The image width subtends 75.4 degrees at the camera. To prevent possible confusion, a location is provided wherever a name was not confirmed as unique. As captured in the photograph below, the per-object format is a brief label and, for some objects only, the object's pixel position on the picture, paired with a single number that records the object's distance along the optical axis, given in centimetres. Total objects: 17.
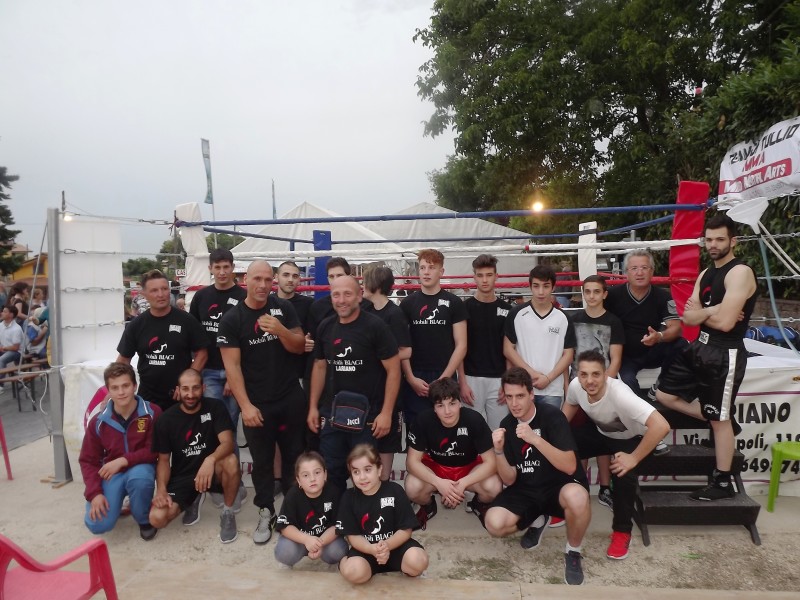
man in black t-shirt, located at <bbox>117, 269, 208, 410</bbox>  381
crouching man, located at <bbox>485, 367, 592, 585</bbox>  299
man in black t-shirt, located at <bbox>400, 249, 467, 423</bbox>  365
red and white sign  594
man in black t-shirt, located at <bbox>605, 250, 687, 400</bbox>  375
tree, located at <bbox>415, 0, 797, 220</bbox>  1062
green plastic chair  352
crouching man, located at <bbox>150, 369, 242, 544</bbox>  349
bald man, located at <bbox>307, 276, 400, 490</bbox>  335
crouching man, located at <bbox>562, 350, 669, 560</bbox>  305
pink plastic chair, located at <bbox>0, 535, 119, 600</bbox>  193
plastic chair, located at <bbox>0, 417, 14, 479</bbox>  446
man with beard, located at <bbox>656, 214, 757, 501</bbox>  322
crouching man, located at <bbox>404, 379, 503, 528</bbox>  327
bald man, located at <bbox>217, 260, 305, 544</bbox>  341
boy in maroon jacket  346
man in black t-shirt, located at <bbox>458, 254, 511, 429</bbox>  380
